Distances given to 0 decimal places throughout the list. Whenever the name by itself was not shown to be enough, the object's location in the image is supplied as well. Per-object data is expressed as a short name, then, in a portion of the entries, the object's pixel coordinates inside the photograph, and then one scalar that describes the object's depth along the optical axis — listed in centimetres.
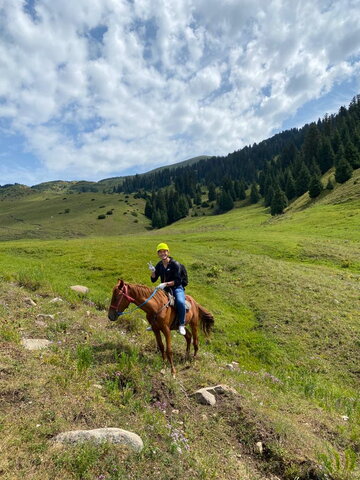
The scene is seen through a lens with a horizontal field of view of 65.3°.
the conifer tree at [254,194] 13062
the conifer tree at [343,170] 7806
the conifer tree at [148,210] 14725
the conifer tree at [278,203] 8806
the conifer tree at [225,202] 13225
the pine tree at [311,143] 11789
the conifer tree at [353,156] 8350
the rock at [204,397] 739
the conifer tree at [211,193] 15888
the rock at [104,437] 498
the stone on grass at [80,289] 1726
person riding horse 994
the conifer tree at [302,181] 9669
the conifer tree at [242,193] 14088
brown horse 904
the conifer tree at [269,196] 11112
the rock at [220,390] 783
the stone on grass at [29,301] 1250
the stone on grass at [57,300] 1351
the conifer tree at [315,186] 7975
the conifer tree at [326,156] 10619
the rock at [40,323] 1008
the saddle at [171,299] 981
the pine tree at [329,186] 8025
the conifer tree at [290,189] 10103
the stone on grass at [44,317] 1080
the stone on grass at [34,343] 815
